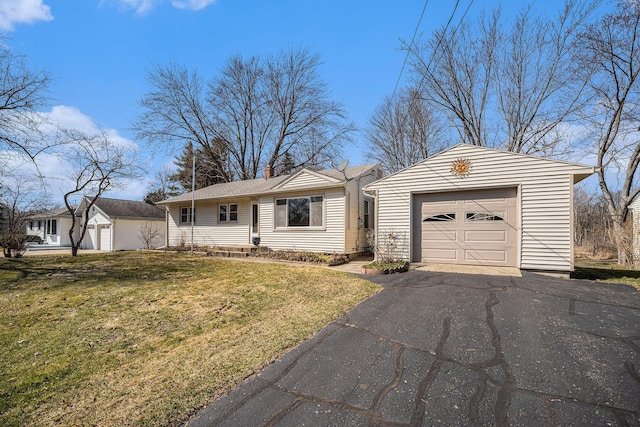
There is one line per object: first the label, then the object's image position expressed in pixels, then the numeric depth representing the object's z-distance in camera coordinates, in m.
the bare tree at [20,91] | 8.33
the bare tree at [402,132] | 22.44
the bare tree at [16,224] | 13.16
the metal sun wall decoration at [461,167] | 8.73
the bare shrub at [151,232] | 22.05
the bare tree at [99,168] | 14.26
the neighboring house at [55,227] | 25.36
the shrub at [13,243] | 13.11
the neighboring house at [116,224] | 21.45
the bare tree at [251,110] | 25.75
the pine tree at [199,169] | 27.34
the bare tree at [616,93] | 12.32
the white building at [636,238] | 9.55
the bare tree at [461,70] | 18.08
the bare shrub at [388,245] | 9.60
